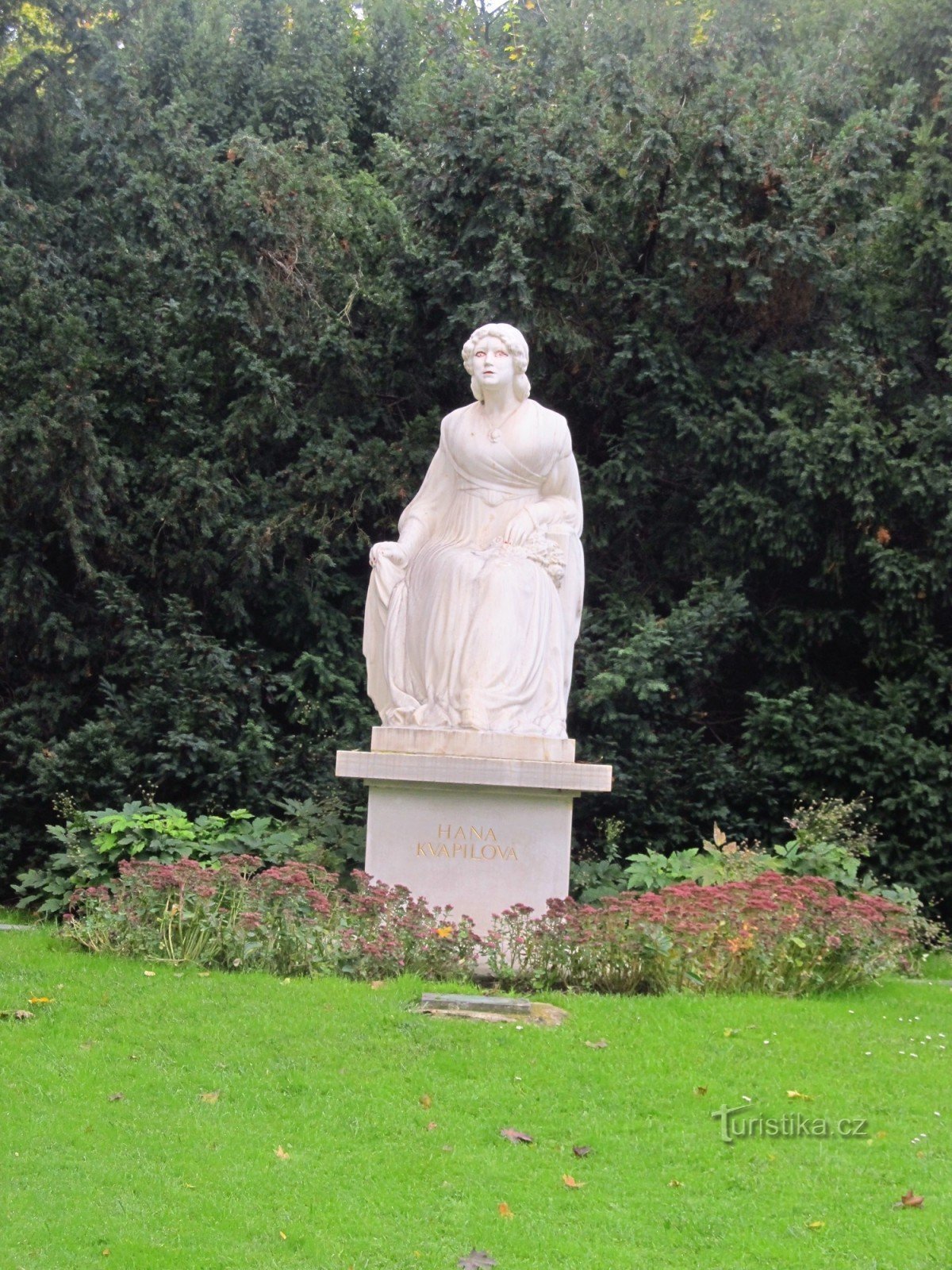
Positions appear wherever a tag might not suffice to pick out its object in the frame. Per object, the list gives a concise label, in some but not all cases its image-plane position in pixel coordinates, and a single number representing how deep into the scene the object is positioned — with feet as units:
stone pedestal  24.43
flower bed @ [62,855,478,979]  22.17
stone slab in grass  19.57
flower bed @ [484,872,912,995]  21.85
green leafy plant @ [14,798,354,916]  27.50
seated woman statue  25.34
